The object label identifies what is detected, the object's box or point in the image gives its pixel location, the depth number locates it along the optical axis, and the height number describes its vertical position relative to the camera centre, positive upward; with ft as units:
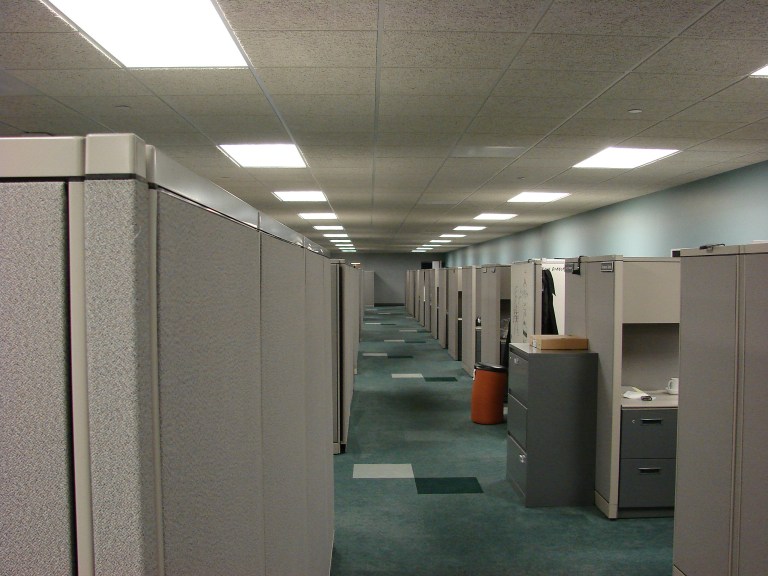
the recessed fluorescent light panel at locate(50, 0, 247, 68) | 7.72 +3.89
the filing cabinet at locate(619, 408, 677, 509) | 9.97 -3.45
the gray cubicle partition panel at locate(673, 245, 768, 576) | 5.68 -1.64
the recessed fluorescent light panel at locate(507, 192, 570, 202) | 24.32 +3.72
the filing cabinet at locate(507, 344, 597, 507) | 10.52 -3.08
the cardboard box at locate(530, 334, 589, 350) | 10.86 -1.40
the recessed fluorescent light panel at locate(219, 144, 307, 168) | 16.02 +3.81
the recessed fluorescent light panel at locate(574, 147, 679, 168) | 16.19 +3.78
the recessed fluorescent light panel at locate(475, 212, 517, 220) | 31.94 +3.62
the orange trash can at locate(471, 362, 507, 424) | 16.22 -3.66
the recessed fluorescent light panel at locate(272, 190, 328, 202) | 24.09 +3.71
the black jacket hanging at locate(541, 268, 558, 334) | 15.31 -0.97
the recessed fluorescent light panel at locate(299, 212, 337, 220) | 32.09 +3.66
